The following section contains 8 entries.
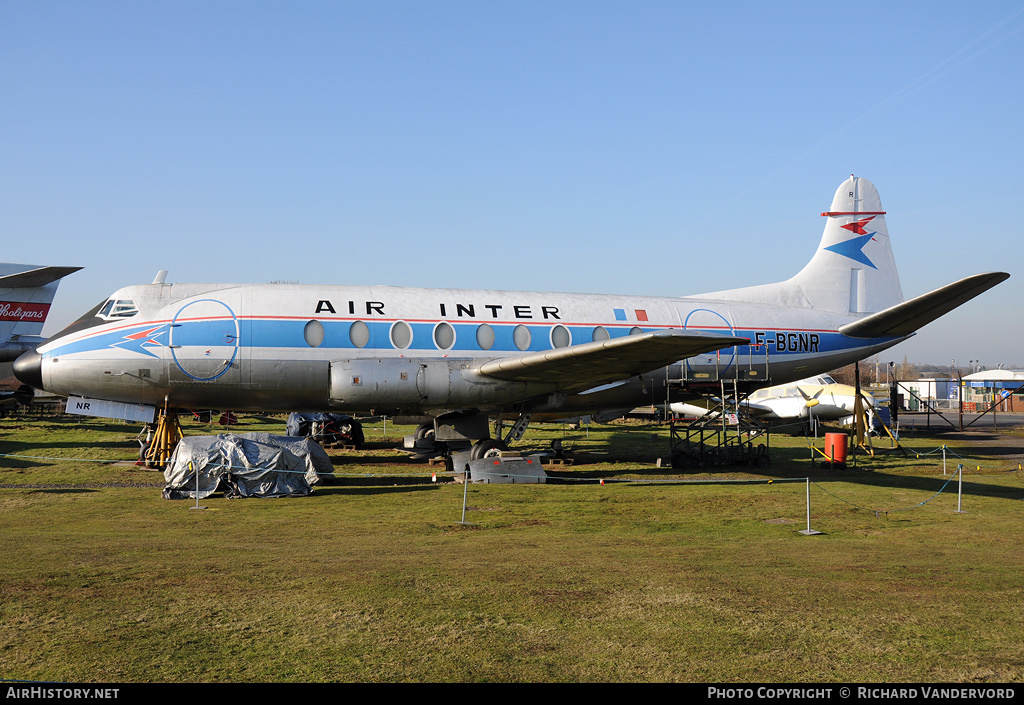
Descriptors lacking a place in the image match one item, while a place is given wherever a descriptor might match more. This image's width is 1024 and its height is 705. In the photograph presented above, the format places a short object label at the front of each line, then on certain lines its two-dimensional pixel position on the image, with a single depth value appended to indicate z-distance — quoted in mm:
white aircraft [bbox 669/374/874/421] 35188
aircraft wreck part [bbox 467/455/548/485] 17656
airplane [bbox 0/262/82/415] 30328
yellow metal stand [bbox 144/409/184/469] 18766
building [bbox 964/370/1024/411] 73662
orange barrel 21078
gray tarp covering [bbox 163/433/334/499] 14773
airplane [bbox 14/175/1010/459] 17578
